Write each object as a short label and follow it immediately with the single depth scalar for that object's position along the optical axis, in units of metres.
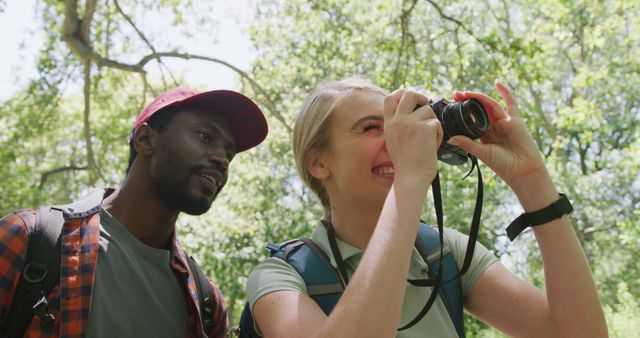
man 1.74
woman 1.35
